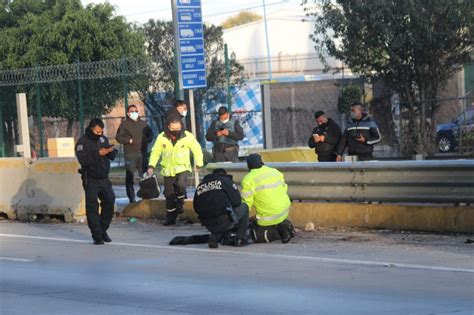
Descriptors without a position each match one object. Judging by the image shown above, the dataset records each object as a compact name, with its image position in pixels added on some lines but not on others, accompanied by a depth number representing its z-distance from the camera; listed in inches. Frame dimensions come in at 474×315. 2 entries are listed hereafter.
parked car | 1243.8
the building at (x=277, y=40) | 3088.1
